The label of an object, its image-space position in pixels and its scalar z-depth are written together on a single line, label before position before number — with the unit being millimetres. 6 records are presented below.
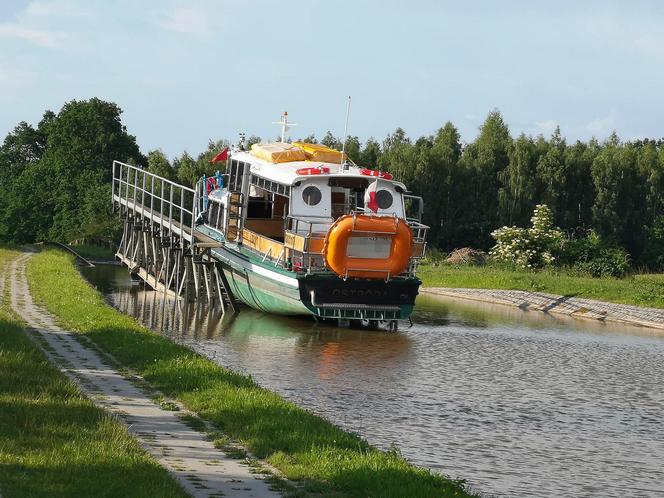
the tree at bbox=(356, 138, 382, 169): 94938
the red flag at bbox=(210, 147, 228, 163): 50522
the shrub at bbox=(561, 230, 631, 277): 67000
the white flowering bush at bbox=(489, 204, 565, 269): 70250
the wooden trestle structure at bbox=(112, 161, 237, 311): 47219
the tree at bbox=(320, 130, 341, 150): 101938
